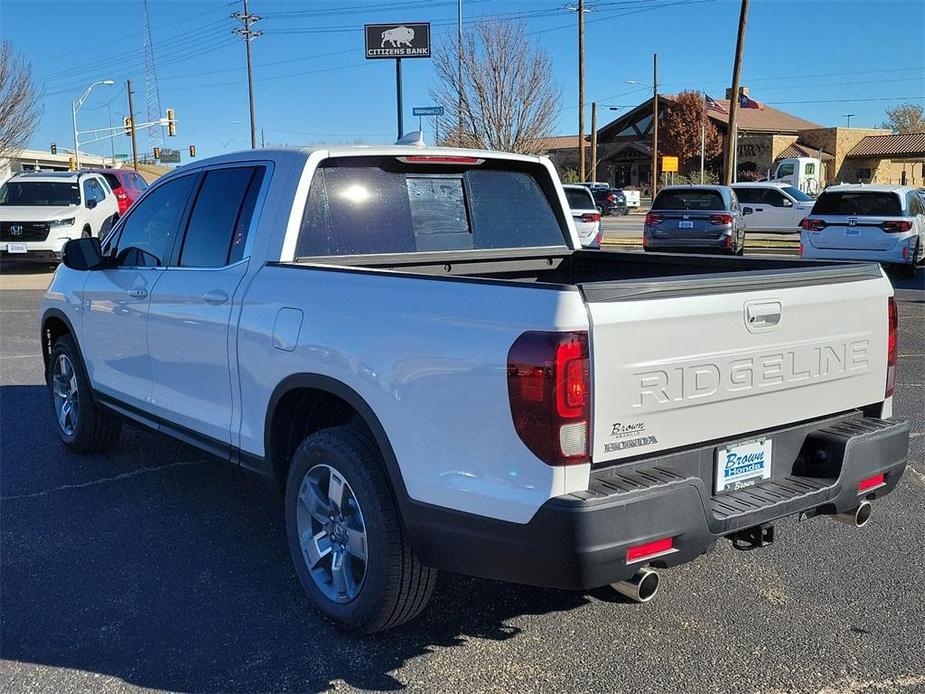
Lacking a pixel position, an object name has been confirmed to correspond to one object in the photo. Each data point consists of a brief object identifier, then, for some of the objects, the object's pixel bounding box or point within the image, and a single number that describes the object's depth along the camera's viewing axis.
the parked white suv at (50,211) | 17.86
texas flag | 36.58
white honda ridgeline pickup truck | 2.87
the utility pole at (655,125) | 51.03
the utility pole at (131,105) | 63.41
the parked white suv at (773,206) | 27.95
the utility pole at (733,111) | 27.83
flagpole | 54.56
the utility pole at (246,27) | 49.91
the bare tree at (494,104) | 31.64
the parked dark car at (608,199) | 47.59
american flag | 60.97
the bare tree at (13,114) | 35.38
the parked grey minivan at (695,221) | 19.27
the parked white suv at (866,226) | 15.76
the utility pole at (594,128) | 53.00
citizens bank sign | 26.36
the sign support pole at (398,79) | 25.67
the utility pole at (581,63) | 35.00
